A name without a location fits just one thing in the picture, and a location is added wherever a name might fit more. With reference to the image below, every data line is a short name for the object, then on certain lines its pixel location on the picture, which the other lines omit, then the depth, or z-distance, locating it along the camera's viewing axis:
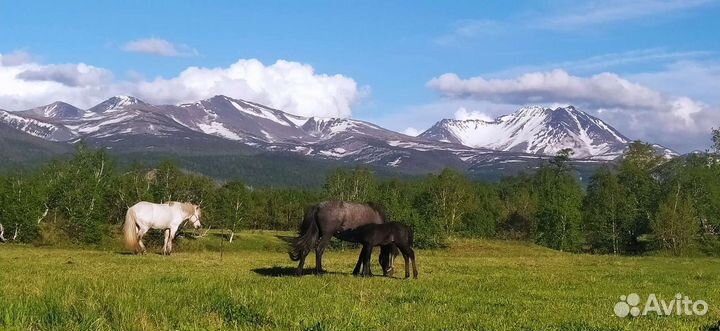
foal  20.94
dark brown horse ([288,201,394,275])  21.61
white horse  33.34
